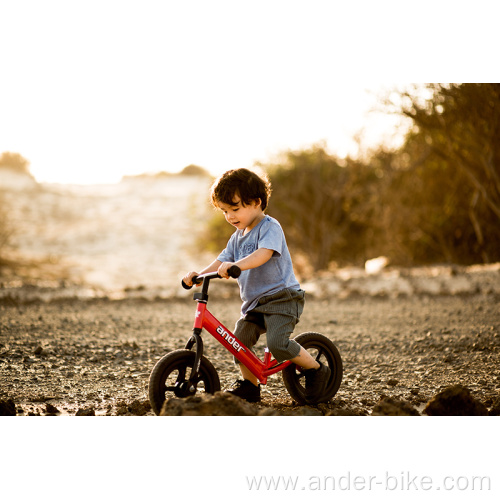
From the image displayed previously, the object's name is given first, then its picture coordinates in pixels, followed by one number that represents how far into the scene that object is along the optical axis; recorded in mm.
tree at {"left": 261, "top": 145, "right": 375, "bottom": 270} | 16359
